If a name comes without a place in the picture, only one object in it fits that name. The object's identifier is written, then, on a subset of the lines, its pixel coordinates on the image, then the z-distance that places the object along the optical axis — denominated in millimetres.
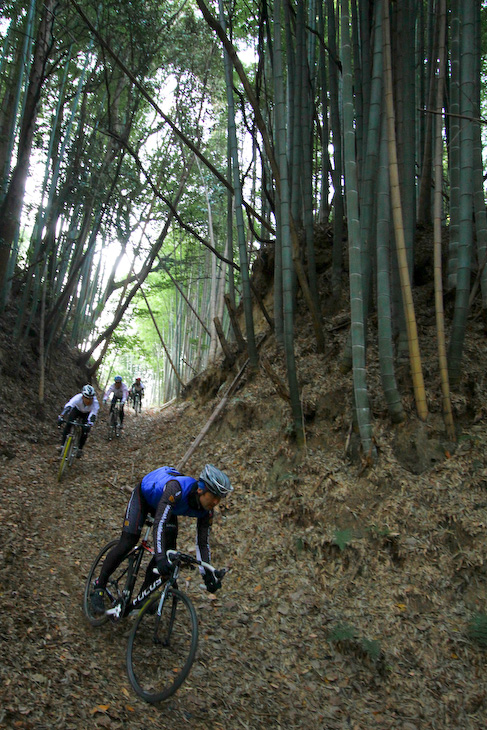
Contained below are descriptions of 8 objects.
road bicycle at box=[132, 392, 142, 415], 15297
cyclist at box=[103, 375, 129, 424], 10789
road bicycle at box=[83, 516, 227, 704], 3049
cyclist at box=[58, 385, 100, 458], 7660
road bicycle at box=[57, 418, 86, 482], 7234
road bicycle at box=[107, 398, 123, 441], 10820
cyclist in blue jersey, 3135
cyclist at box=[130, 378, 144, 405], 15258
